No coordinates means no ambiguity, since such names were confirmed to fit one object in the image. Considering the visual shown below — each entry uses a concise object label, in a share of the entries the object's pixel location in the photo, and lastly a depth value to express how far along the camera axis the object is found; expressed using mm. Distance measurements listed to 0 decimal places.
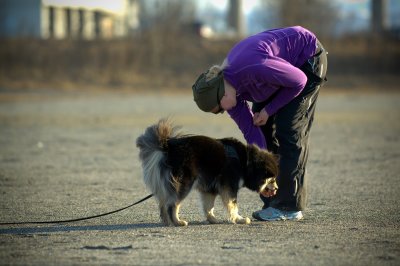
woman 13031
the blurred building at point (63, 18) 92687
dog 13344
